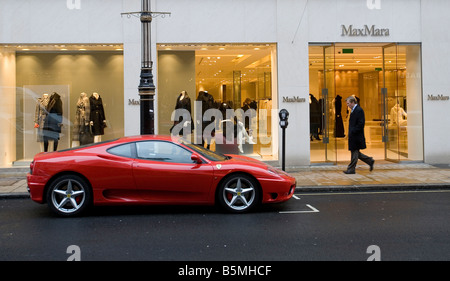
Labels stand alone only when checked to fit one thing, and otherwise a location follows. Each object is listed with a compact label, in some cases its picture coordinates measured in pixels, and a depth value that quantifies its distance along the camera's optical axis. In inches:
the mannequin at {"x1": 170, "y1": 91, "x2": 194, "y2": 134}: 587.2
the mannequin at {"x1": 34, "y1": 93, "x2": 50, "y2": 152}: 577.6
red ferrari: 323.0
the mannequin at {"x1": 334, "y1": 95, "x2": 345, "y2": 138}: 616.4
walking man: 506.9
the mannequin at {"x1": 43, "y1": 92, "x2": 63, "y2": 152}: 578.2
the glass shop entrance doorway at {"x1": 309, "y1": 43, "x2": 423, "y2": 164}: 583.2
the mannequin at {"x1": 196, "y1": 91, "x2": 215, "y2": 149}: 602.2
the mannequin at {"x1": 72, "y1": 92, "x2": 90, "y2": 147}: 580.1
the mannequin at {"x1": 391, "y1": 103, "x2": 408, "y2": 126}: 605.9
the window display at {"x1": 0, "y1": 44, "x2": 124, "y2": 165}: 573.3
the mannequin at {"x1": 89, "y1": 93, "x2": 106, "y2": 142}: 580.4
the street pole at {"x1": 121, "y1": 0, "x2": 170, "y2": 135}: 417.7
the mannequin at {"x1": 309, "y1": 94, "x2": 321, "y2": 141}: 582.9
